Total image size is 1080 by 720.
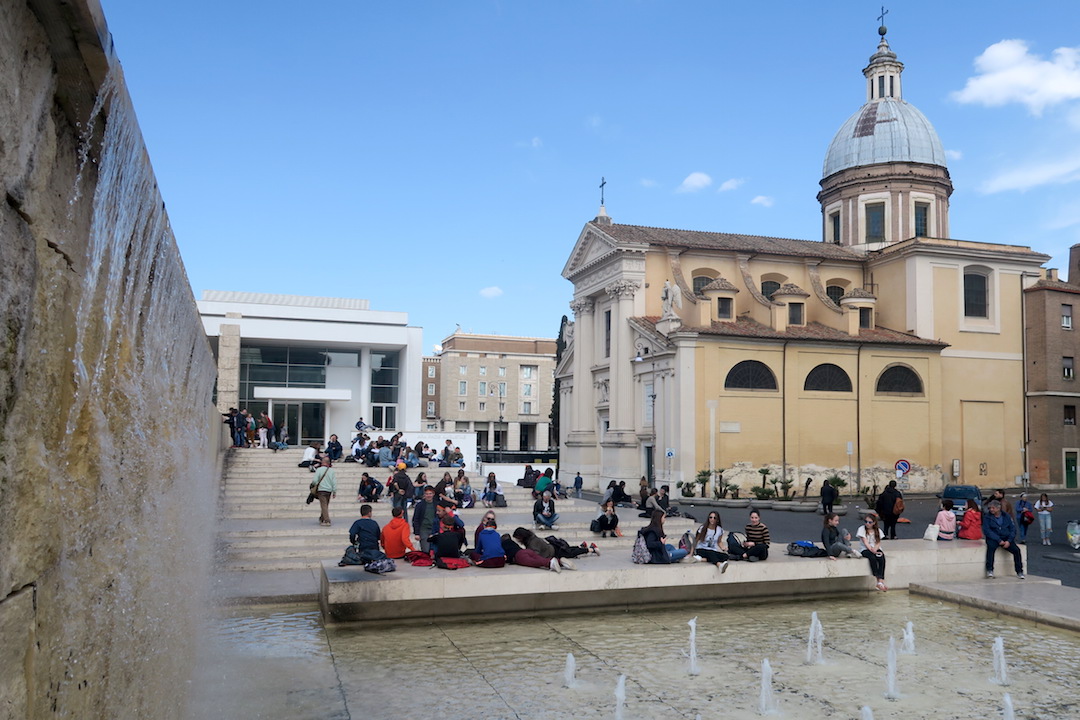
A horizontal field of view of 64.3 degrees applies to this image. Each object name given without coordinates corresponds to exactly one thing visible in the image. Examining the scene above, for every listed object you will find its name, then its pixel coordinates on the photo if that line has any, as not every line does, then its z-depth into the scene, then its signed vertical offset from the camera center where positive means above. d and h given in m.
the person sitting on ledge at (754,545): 13.41 -1.94
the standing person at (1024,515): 20.31 -2.14
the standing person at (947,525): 16.27 -1.93
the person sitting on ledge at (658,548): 12.85 -1.90
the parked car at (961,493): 30.48 -2.51
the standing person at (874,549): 13.73 -2.03
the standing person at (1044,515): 21.38 -2.24
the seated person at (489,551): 12.23 -1.91
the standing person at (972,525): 15.82 -1.87
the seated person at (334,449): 28.39 -1.07
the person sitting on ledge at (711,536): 13.90 -1.87
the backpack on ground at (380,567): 11.49 -2.01
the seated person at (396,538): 12.87 -1.81
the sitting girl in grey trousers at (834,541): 13.94 -1.95
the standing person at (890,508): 18.64 -1.85
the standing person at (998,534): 14.59 -1.87
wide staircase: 14.81 -2.20
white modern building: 41.50 +2.61
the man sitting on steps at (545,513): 18.28 -2.01
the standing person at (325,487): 17.17 -1.44
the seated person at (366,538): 12.06 -1.72
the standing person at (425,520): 14.50 -1.72
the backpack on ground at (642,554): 12.88 -2.00
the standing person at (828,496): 27.56 -2.35
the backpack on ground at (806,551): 14.18 -2.12
